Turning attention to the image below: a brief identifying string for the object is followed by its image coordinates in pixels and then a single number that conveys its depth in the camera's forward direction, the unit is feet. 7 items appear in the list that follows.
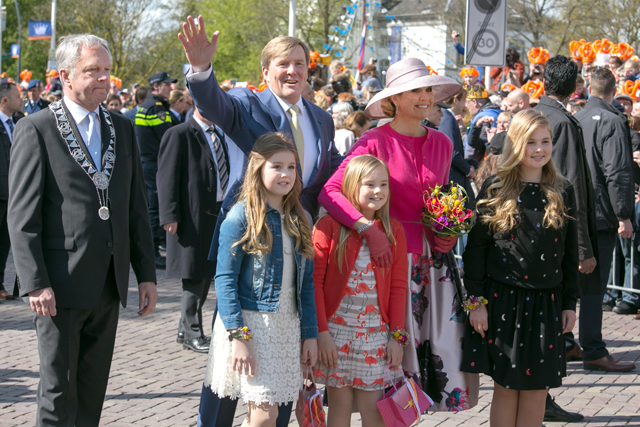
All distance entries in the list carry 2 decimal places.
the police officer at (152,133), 34.17
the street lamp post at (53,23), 106.06
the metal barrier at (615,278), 25.62
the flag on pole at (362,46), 65.31
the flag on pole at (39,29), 106.63
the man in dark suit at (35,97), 48.24
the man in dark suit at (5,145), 25.96
